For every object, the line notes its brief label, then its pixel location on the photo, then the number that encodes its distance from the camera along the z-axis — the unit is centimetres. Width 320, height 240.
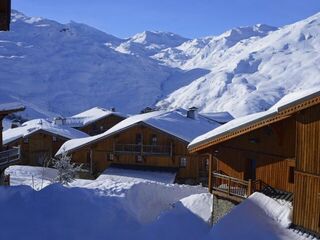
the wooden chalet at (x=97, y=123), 5709
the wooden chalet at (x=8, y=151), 2496
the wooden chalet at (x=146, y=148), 3644
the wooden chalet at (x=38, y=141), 4488
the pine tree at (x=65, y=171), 3098
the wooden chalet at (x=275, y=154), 1556
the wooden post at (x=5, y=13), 1003
